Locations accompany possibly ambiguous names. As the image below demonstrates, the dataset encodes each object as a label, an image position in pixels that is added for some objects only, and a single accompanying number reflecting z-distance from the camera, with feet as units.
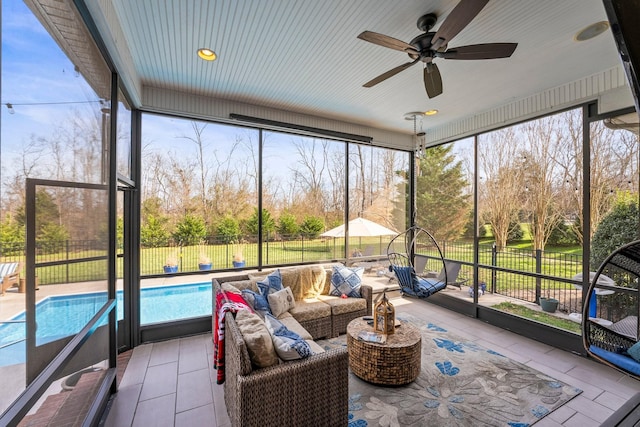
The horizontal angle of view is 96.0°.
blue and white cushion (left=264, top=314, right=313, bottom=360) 6.84
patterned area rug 7.75
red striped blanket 8.09
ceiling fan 6.46
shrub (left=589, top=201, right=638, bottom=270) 10.64
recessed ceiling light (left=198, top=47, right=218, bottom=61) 9.56
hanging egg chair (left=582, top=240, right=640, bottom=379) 6.45
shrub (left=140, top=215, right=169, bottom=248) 12.60
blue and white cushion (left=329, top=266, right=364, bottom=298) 14.23
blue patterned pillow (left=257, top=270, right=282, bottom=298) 12.13
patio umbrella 16.05
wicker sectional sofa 6.24
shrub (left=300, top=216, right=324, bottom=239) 16.53
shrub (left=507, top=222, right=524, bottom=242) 14.87
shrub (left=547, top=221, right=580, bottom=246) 12.59
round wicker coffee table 8.96
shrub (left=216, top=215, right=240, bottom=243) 14.15
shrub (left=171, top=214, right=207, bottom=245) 13.29
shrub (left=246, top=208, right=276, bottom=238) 14.87
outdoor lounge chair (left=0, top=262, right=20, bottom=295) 3.89
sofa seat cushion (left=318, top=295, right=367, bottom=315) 12.98
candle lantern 9.88
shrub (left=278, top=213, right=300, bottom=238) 15.80
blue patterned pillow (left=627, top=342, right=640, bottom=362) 6.68
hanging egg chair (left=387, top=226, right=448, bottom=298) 18.70
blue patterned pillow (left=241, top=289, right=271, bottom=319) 10.95
